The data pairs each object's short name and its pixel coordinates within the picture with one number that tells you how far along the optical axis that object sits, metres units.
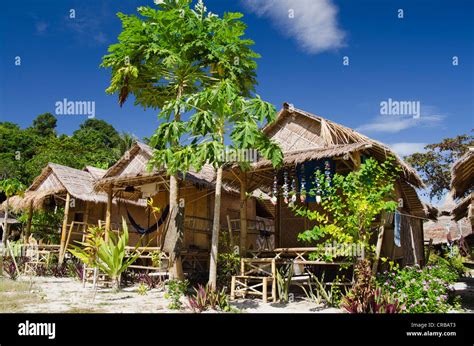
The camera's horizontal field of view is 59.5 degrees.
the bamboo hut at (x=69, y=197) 13.48
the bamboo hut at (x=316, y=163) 8.72
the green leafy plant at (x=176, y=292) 7.59
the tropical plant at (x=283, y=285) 8.52
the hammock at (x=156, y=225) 11.63
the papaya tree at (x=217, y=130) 7.33
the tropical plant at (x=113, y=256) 8.79
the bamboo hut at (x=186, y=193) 11.48
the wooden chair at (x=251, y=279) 8.53
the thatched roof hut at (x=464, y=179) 7.20
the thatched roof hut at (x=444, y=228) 17.16
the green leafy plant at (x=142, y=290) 9.32
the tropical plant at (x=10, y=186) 12.47
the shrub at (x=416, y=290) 6.82
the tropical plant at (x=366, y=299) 6.45
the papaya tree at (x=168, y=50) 8.96
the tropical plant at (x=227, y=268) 9.74
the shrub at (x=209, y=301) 7.19
